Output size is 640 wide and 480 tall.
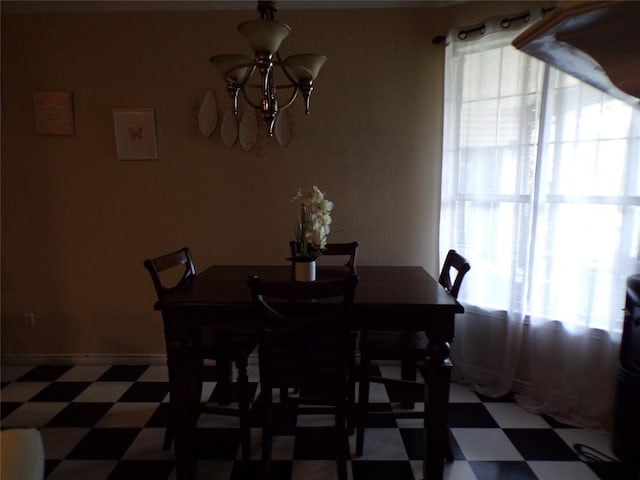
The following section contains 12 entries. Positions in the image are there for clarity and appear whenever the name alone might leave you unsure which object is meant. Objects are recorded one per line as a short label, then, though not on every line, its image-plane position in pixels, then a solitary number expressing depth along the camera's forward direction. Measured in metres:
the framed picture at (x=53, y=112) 2.61
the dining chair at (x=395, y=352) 1.79
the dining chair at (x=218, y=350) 1.78
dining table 1.60
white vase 1.82
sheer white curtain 1.93
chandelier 1.38
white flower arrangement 1.70
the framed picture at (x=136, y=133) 2.61
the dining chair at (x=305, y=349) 1.44
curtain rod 2.09
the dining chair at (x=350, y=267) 1.79
